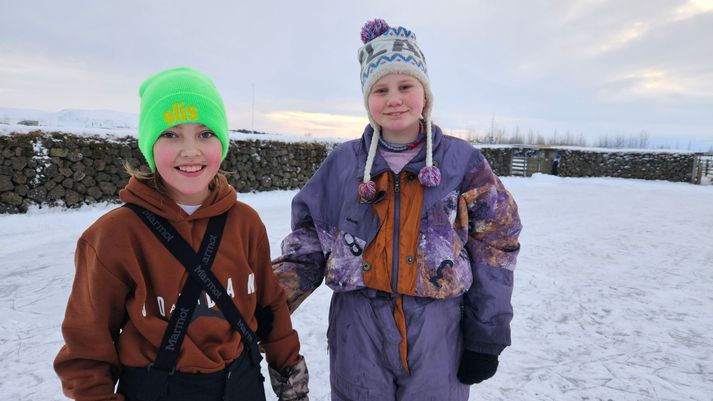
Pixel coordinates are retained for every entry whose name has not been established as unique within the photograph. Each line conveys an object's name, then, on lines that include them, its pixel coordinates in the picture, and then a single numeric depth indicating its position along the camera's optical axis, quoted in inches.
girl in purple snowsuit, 57.1
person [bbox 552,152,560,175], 948.0
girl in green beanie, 45.0
